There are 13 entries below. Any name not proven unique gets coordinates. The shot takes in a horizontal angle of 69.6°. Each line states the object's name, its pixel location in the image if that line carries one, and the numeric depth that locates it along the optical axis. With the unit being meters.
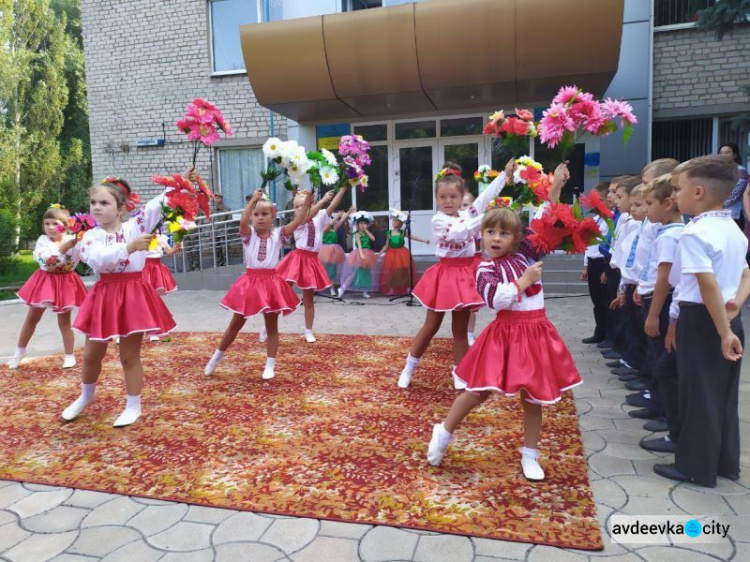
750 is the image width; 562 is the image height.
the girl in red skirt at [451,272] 4.11
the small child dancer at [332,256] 10.44
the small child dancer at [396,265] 10.15
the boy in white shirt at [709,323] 2.54
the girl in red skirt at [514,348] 2.77
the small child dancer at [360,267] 10.30
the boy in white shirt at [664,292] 3.06
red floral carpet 2.57
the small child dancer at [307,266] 6.30
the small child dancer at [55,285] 5.34
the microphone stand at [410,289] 9.37
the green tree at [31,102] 20.12
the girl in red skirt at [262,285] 4.73
